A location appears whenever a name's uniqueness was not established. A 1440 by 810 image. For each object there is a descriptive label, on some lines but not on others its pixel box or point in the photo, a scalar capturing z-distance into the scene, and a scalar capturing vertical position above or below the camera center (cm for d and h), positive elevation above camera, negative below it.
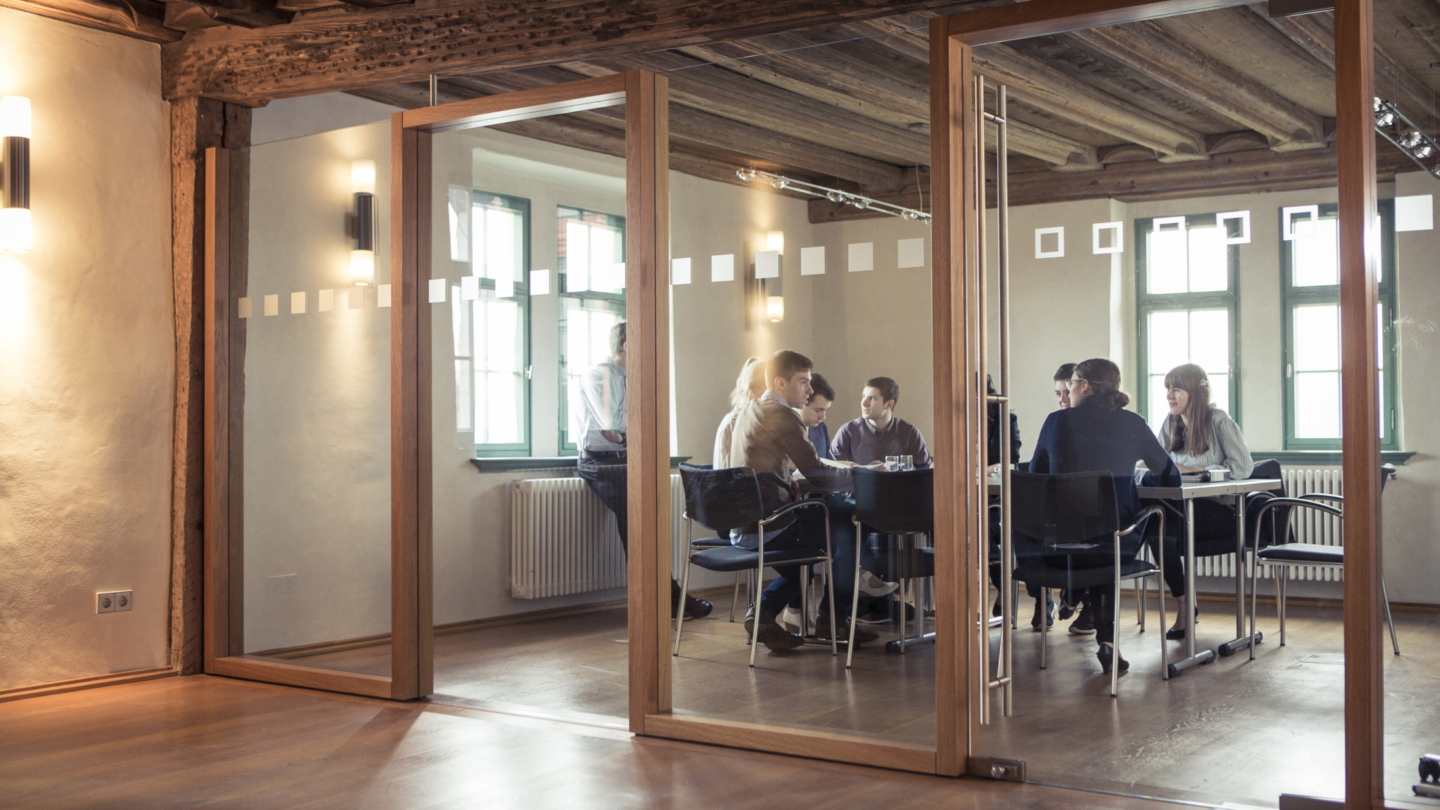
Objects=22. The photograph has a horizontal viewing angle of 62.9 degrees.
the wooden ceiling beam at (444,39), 419 +154
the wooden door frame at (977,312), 311 +23
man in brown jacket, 387 -15
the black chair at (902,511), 371 -30
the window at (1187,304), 330 +31
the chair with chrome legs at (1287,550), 321 -38
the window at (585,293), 434 +47
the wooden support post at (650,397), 420 +8
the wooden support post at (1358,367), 310 +12
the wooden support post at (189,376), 542 +23
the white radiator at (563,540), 436 -45
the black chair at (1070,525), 349 -33
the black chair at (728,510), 405 -32
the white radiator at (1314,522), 321 -30
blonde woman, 404 +8
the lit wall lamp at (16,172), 488 +106
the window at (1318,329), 316 +22
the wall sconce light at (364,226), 495 +83
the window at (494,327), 453 +37
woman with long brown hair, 331 -7
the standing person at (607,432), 432 -4
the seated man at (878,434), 377 -6
